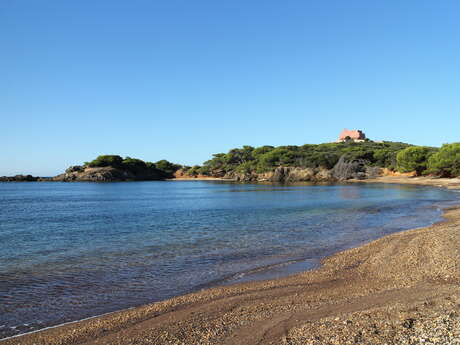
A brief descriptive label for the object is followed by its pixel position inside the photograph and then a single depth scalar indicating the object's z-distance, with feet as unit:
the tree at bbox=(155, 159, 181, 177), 588.17
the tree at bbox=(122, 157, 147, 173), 529.04
